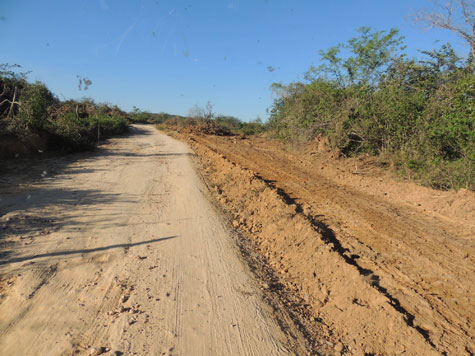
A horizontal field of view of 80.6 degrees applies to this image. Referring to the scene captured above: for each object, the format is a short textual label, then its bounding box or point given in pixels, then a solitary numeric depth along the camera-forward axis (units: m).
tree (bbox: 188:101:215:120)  26.58
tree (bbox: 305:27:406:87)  11.59
